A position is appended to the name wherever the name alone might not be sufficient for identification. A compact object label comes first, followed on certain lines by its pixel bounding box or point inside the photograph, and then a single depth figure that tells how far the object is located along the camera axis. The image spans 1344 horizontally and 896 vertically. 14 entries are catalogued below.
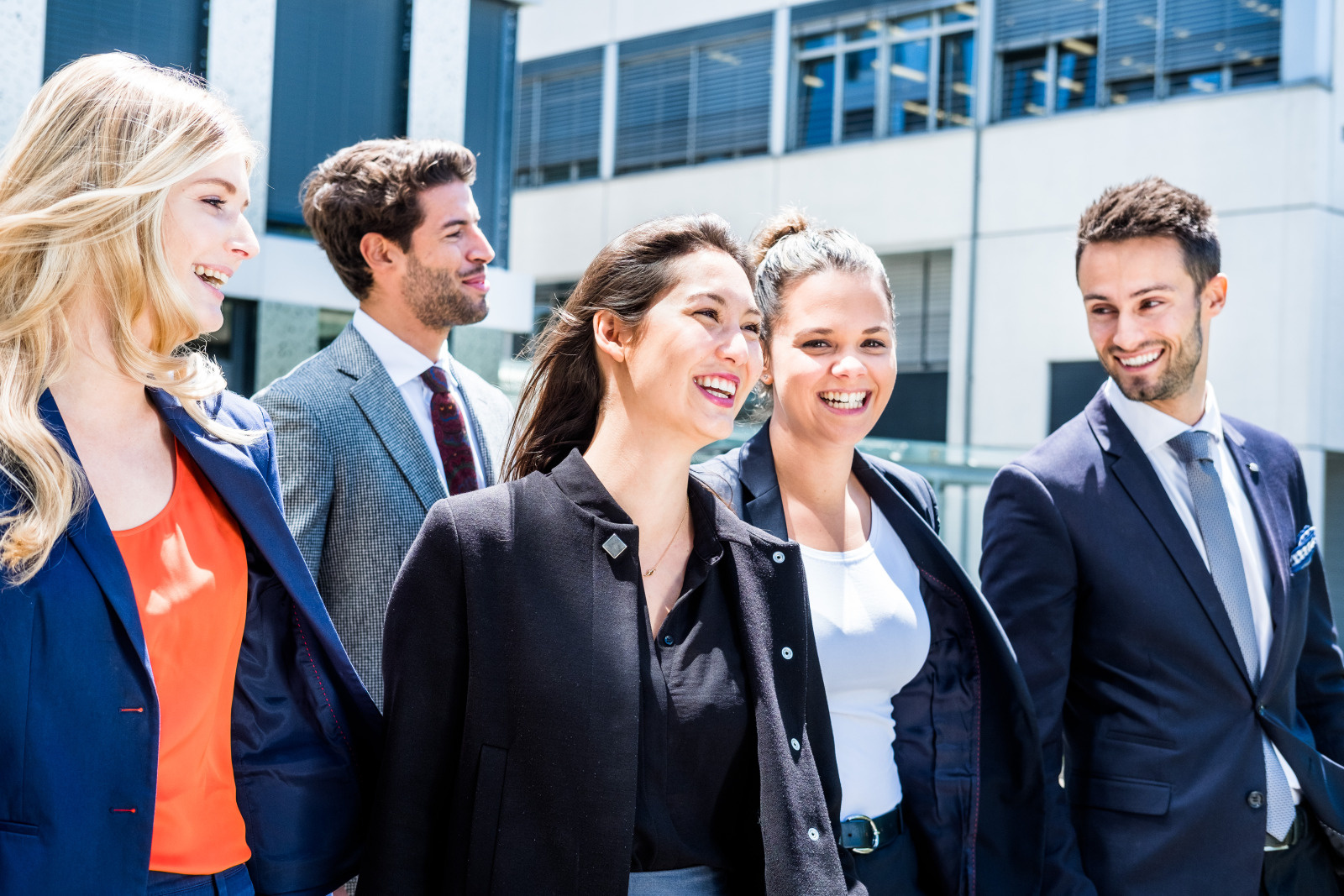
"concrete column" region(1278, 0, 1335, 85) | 12.45
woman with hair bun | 2.57
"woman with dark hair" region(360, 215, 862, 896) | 1.99
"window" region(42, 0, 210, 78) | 5.52
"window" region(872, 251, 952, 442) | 14.77
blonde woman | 1.84
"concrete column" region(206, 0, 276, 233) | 5.99
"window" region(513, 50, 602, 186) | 17.70
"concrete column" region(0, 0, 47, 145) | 5.32
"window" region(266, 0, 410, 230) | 6.32
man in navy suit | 2.83
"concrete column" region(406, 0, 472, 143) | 6.67
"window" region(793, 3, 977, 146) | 14.88
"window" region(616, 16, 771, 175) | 16.25
